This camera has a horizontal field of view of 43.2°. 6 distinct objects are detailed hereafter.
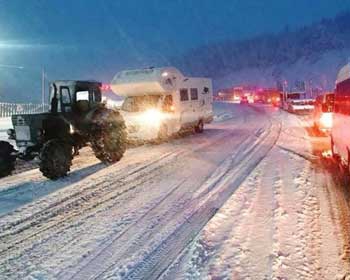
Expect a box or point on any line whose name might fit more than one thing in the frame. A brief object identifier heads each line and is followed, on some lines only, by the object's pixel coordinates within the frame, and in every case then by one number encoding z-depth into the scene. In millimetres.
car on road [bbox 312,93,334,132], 18125
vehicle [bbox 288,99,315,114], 35500
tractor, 9852
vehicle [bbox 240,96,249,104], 65269
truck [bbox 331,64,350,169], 8555
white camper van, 16281
